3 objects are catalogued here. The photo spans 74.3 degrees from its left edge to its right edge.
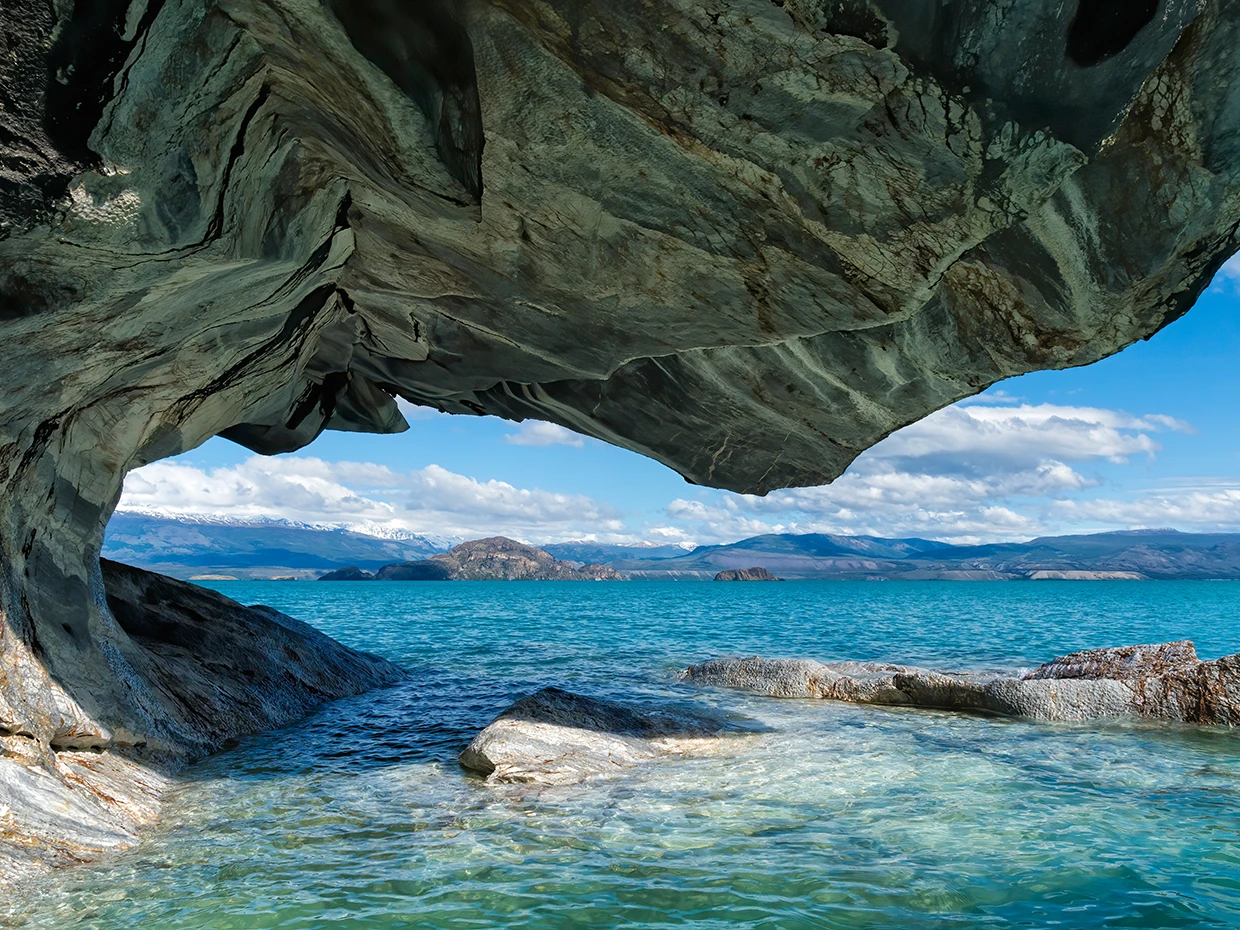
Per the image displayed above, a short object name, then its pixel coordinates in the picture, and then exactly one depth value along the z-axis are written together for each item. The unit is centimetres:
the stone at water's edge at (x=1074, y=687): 1255
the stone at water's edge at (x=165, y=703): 660
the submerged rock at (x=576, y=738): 924
